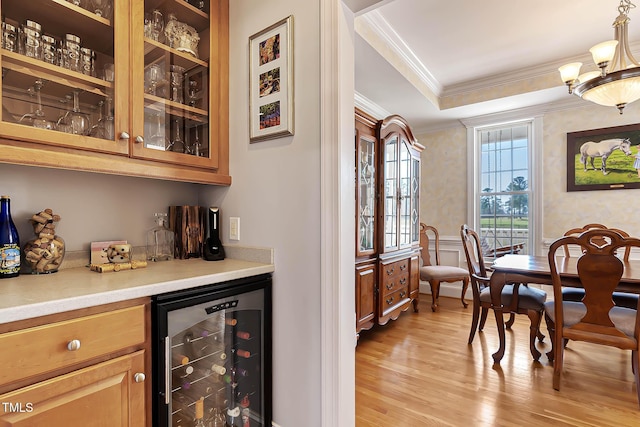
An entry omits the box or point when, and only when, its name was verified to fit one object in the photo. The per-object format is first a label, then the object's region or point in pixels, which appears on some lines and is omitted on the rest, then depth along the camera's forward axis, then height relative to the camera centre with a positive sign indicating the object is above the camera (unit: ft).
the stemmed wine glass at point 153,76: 4.68 +2.11
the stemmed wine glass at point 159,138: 4.73 +1.17
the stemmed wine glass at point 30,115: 3.65 +1.20
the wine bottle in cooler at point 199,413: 4.25 -2.79
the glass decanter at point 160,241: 5.45 -0.51
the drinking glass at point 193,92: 5.27 +2.07
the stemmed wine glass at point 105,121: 4.23 +1.27
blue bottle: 3.86 -0.40
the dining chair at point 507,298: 7.93 -2.36
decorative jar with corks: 4.10 -0.47
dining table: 6.72 -1.55
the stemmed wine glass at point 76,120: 4.06 +1.25
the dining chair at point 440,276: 12.49 -2.67
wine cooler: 3.66 -2.02
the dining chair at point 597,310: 6.17 -2.14
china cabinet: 8.72 -0.27
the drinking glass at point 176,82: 5.07 +2.16
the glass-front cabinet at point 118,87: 3.71 +1.79
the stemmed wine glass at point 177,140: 5.02 +1.19
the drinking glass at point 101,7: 4.23 +2.83
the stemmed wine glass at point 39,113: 3.81 +1.25
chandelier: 6.63 +2.92
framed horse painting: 11.33 +1.97
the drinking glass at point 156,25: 4.81 +2.99
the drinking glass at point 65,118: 4.00 +1.26
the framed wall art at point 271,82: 4.70 +2.07
